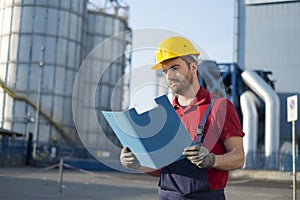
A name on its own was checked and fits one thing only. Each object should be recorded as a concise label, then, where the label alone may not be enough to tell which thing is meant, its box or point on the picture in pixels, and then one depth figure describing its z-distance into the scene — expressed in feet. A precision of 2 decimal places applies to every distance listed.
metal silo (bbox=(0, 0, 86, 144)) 116.88
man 7.06
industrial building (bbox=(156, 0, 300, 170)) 77.46
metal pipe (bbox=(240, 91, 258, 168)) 77.97
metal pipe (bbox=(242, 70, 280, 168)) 76.69
